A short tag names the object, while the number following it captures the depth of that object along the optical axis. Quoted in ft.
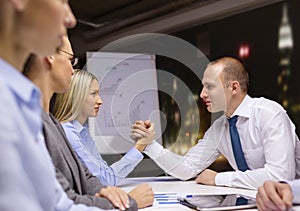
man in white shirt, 5.66
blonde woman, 5.53
